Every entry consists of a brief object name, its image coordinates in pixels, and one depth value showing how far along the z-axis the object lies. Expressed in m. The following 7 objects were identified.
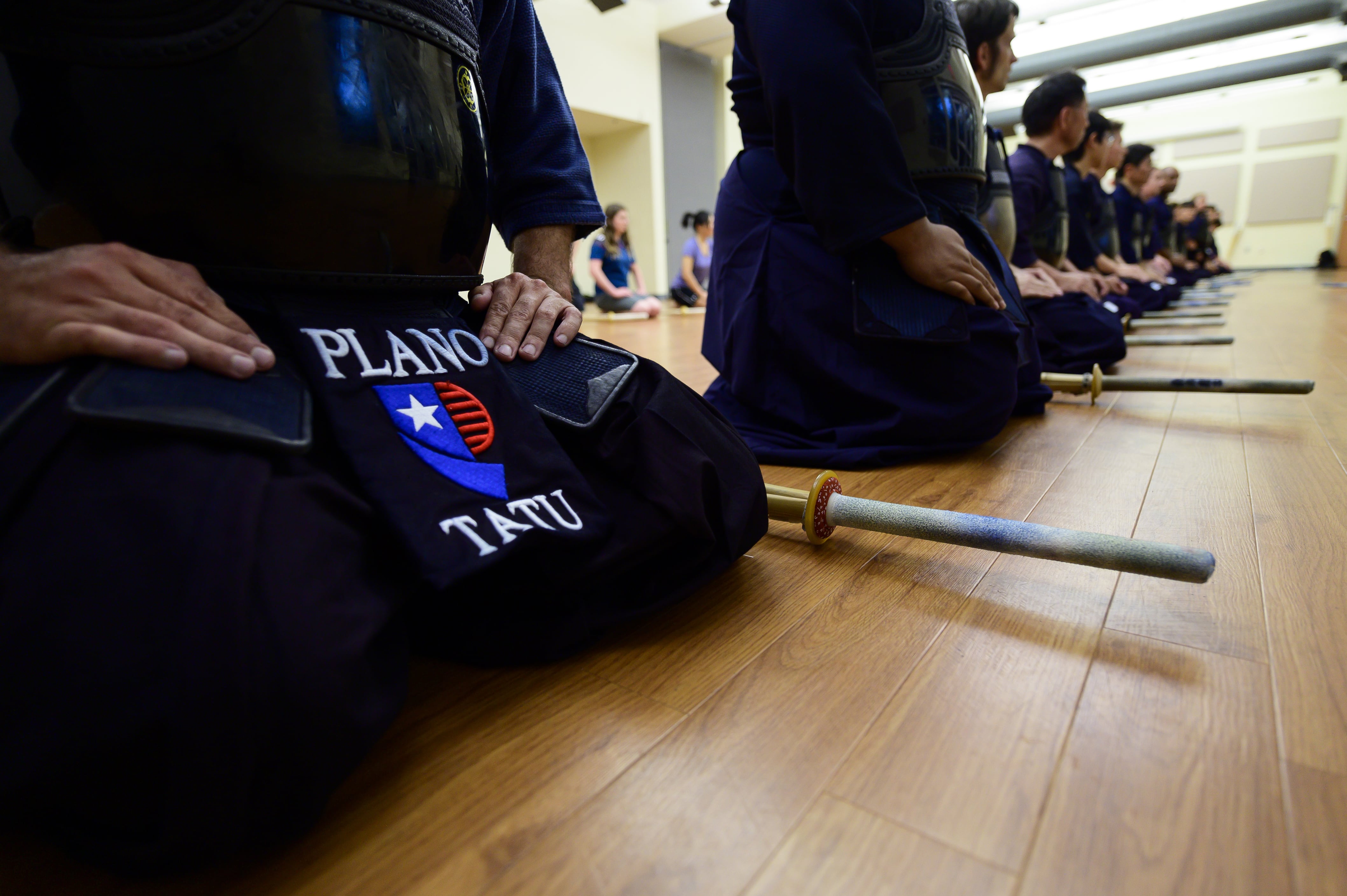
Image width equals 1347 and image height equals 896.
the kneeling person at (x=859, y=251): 1.15
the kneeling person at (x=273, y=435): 0.41
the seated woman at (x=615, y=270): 6.30
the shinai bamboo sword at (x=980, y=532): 0.65
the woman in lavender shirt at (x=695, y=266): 7.06
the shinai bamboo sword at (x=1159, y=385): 1.48
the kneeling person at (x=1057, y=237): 2.31
